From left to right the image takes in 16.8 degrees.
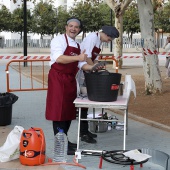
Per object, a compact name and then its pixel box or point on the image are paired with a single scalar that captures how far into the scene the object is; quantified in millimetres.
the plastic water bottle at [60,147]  7666
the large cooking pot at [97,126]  9884
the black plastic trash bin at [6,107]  10333
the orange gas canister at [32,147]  7357
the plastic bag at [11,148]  7596
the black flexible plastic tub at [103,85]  7563
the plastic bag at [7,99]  10333
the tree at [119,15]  25927
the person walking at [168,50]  23362
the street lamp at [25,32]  29371
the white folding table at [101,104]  7506
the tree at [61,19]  62786
